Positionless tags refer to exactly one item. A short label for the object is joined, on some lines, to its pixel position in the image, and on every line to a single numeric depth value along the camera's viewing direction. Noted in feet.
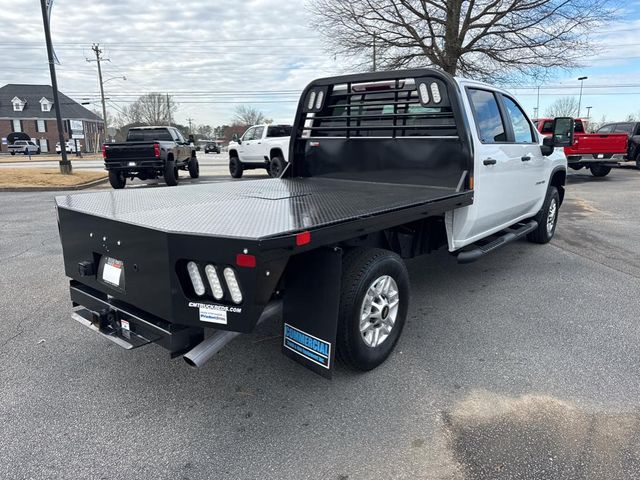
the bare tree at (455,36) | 60.85
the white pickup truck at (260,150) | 51.60
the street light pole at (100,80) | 157.48
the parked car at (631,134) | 64.69
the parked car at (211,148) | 186.30
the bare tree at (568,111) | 231.46
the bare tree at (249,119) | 292.40
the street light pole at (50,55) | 54.60
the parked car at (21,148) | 184.75
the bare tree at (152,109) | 253.65
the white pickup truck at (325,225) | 8.01
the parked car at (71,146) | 189.47
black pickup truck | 43.96
